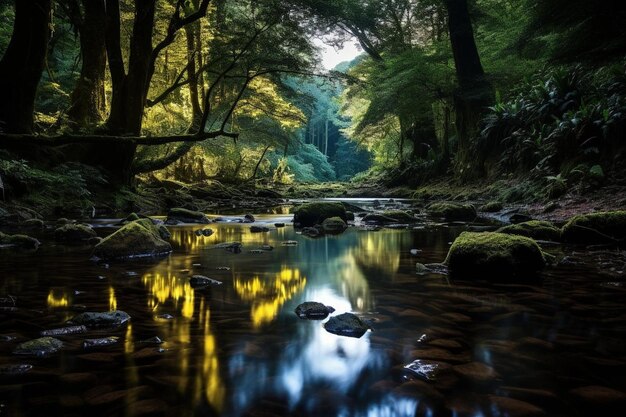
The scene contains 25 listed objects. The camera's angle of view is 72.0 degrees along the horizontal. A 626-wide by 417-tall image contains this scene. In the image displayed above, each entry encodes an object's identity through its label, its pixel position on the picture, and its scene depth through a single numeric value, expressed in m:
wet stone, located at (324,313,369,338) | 2.37
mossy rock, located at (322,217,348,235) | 7.88
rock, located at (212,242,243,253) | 5.34
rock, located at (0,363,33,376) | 1.73
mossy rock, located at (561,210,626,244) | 5.16
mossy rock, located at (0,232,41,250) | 5.16
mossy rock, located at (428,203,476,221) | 9.27
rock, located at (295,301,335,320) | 2.68
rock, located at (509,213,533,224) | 8.00
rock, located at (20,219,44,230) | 7.33
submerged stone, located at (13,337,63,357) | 1.95
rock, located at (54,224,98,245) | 5.93
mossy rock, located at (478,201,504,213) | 10.16
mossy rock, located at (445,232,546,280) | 3.71
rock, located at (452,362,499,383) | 1.77
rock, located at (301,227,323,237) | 7.15
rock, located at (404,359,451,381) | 1.80
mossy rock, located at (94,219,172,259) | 4.57
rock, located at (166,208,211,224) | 9.37
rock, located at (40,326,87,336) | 2.22
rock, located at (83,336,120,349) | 2.07
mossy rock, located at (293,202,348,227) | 8.76
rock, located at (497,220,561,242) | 5.60
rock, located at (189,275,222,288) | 3.44
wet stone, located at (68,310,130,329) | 2.36
